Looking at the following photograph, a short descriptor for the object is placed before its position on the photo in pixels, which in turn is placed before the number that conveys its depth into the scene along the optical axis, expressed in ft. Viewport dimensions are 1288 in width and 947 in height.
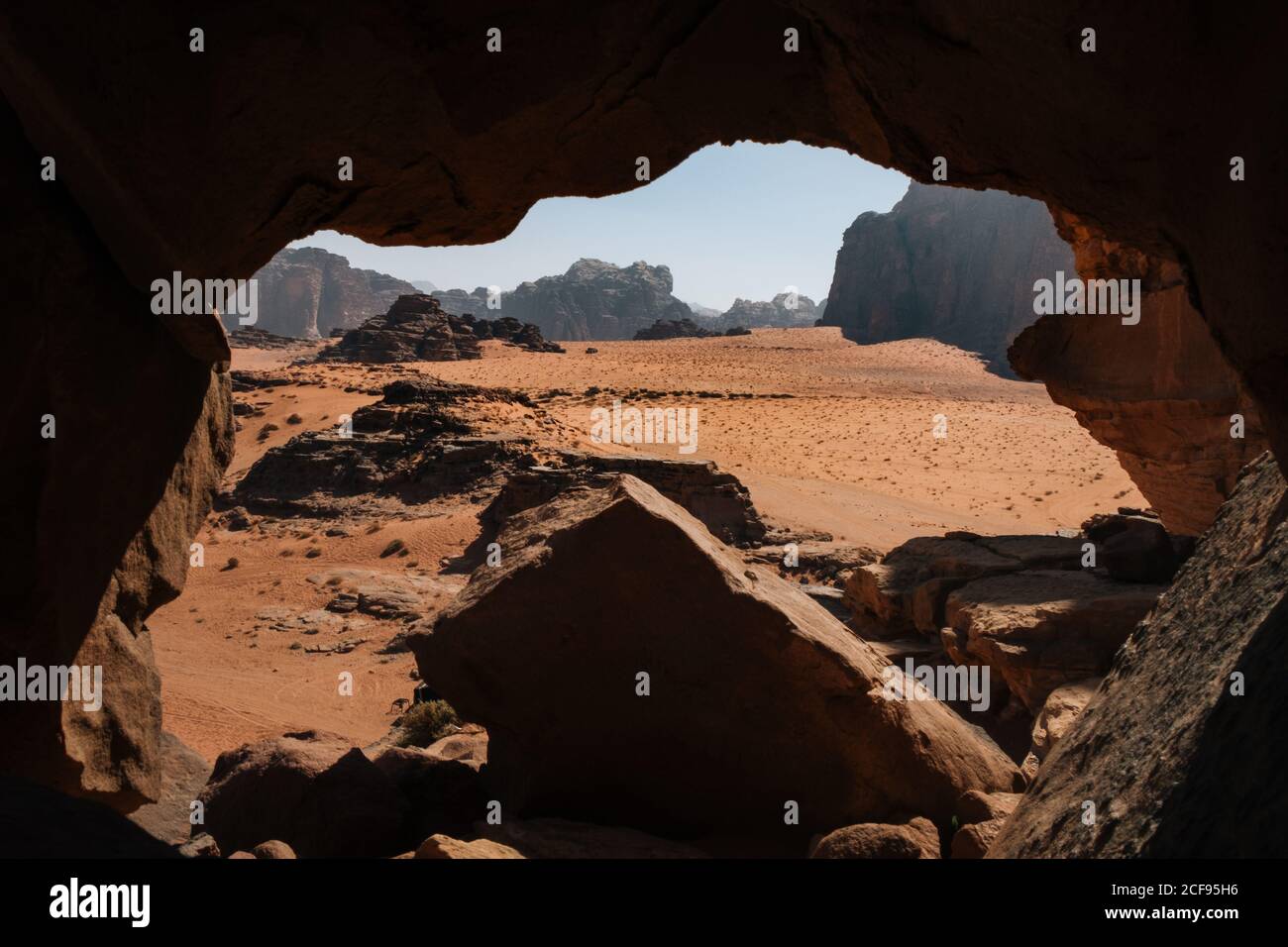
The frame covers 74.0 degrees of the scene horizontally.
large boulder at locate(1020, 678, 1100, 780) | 22.34
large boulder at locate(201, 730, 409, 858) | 18.71
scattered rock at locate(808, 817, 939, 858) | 14.87
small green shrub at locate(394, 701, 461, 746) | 30.25
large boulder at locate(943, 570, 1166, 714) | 26.37
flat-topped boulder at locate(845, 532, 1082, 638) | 34.94
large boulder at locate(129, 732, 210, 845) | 20.25
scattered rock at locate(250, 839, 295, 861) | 15.25
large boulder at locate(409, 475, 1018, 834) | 18.58
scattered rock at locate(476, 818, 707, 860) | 16.25
